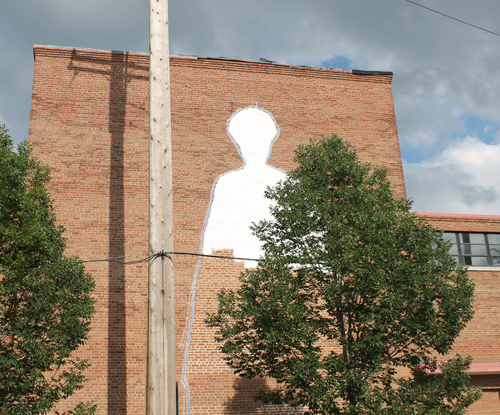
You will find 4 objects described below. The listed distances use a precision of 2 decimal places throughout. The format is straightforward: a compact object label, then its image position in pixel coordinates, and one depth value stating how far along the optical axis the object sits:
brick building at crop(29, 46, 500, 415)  11.93
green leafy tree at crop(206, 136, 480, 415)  7.51
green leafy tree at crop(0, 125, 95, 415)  7.59
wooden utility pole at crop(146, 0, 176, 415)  6.21
